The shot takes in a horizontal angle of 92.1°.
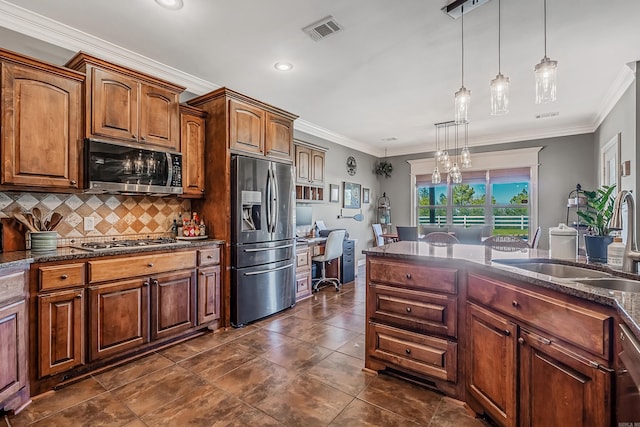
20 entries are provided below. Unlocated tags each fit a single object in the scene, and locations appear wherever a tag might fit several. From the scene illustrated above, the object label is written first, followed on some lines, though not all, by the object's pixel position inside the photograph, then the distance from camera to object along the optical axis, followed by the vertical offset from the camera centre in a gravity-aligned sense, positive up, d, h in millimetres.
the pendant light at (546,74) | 1942 +890
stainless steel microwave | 2570 +400
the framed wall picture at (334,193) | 6203 +415
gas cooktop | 2575 -283
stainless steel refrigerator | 3355 -293
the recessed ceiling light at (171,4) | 2287 +1575
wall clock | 6826 +1069
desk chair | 4836 -637
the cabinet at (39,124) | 2198 +678
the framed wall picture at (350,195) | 6609 +393
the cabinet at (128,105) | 2564 +991
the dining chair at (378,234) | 6328 -428
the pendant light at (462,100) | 2391 +888
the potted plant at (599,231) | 1828 -111
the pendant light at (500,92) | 2154 +867
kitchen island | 1170 -620
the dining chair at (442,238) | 3979 -332
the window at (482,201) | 6293 +276
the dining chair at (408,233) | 5389 -352
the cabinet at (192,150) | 3311 +699
